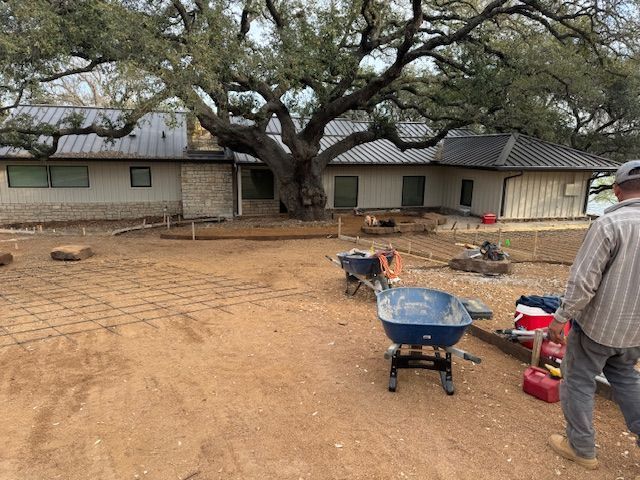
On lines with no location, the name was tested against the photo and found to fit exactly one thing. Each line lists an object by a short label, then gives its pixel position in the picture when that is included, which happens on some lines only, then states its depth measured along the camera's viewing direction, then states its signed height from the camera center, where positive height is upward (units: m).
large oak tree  9.62 +3.04
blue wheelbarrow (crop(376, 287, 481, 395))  4.13 -1.41
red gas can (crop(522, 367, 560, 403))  4.09 -1.82
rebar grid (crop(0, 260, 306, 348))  6.02 -1.91
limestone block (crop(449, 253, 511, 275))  9.05 -1.63
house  17.14 +0.12
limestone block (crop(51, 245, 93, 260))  10.25 -1.72
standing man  2.86 -0.84
